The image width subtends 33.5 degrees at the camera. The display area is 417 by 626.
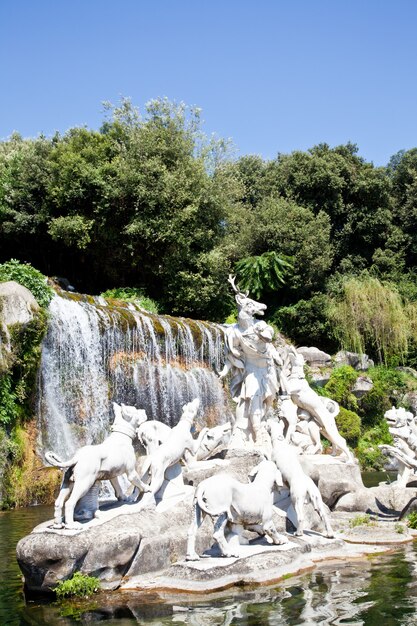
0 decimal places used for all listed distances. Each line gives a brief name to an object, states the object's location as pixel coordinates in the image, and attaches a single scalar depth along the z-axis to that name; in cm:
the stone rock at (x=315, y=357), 2892
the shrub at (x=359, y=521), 1017
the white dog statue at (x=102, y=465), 727
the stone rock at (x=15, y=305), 1688
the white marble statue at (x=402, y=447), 1187
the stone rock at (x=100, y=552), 687
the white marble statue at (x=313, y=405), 1205
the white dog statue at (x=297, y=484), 854
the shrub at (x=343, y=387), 2709
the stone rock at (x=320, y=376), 2762
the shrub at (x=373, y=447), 2467
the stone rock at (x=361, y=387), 2756
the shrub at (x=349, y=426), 2552
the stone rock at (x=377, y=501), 1140
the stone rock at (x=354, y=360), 2950
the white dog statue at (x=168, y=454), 834
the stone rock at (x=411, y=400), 2781
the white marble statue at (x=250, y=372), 1144
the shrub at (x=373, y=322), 3008
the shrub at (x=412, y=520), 1043
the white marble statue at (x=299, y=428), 1190
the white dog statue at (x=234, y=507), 725
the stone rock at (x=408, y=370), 2952
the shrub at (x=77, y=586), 679
